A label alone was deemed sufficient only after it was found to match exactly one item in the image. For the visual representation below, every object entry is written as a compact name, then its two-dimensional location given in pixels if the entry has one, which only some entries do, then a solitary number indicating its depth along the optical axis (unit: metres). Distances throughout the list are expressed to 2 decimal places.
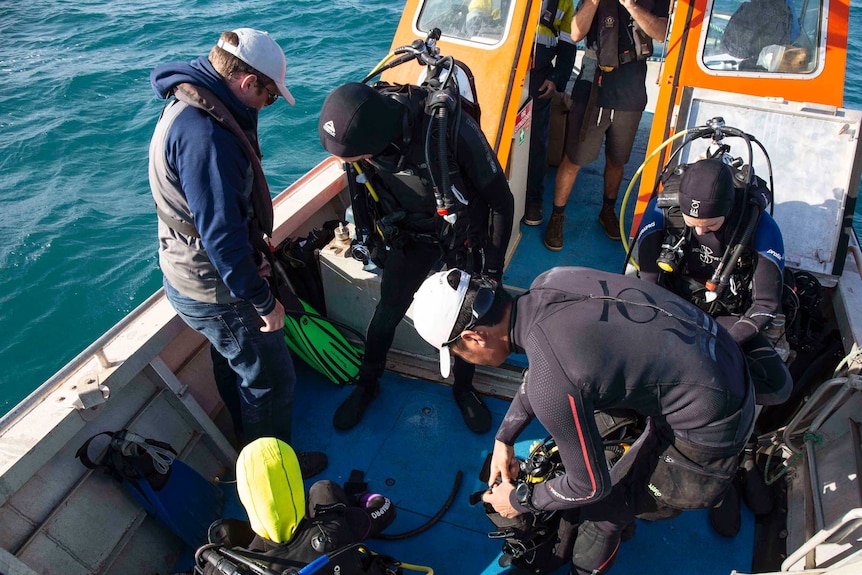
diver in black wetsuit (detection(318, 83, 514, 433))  2.25
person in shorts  3.54
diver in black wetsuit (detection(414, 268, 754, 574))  1.61
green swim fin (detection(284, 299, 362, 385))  3.24
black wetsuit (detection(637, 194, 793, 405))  2.12
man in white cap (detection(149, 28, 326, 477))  1.96
